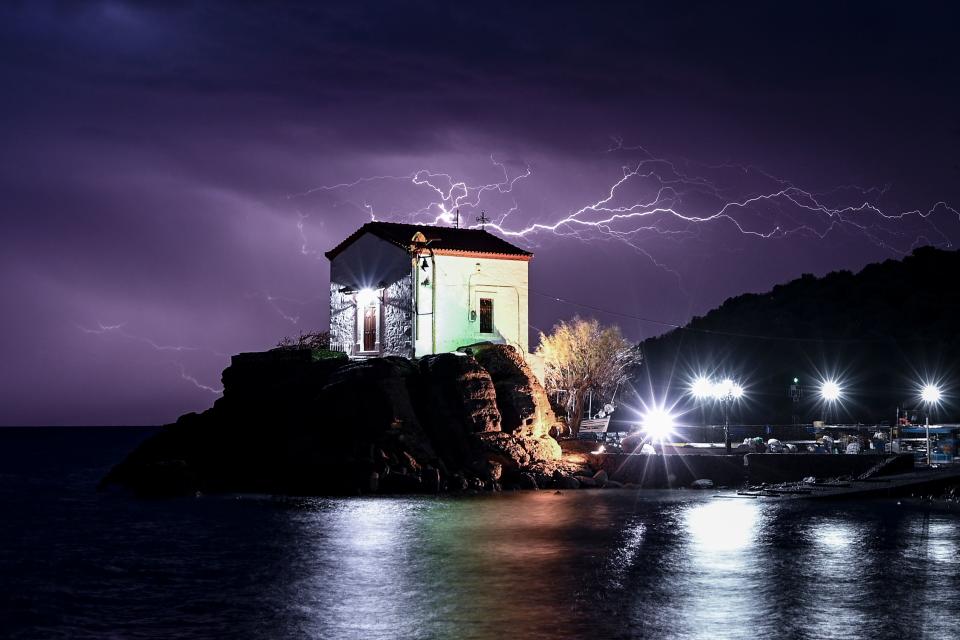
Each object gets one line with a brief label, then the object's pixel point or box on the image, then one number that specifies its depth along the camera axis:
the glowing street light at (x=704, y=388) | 64.05
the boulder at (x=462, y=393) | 48.84
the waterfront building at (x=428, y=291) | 52.03
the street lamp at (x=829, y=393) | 67.56
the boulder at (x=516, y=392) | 50.06
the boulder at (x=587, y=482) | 50.62
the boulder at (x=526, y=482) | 48.97
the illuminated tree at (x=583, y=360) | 62.56
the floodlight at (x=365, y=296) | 54.84
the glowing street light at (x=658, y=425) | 57.03
